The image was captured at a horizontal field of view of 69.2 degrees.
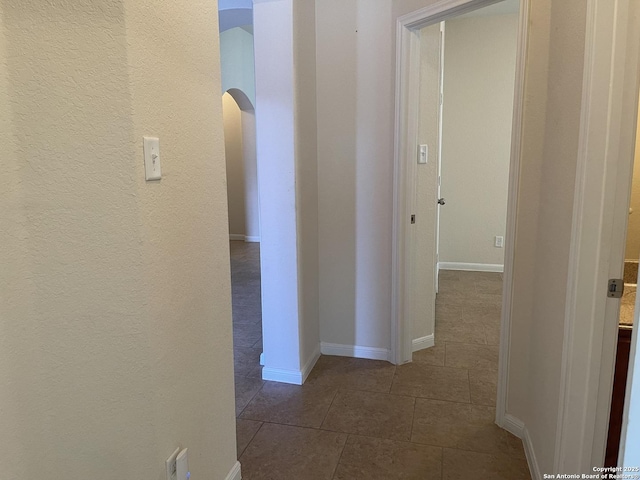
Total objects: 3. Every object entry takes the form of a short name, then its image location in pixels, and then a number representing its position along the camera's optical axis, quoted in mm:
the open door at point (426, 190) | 2926
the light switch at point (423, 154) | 2912
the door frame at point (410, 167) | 2004
